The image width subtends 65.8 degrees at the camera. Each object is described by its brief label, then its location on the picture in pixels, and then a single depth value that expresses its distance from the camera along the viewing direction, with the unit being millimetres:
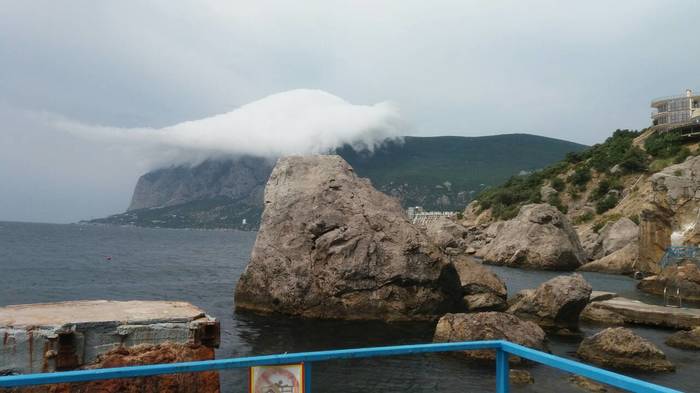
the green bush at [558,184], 83675
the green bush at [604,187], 74500
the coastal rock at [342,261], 22281
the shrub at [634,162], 75625
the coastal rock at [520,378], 13789
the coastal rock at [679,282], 29284
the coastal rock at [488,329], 16812
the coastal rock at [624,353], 15586
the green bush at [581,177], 80688
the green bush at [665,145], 75525
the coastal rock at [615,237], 50344
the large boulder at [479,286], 24562
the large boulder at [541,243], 48438
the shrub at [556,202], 77188
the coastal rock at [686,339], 18391
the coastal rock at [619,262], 44250
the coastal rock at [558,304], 21203
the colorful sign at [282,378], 4555
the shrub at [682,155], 70412
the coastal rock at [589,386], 12953
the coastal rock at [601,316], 23000
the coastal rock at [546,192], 81062
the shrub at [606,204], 69000
